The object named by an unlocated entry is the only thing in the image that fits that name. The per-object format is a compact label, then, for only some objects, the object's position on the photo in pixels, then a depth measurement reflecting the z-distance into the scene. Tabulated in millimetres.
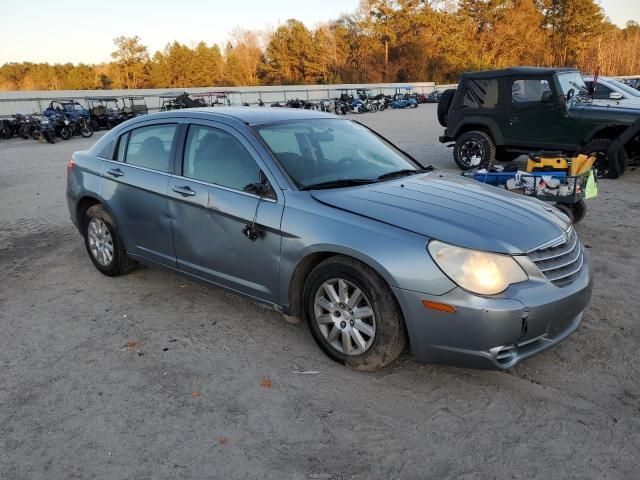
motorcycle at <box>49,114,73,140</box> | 22953
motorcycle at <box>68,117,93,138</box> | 23906
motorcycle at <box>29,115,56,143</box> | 22031
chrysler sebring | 2936
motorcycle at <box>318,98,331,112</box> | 36281
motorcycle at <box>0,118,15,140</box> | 25125
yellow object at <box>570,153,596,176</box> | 6293
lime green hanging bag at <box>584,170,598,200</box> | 6406
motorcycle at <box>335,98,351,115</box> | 37656
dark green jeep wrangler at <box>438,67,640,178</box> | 9231
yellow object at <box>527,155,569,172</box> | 6605
